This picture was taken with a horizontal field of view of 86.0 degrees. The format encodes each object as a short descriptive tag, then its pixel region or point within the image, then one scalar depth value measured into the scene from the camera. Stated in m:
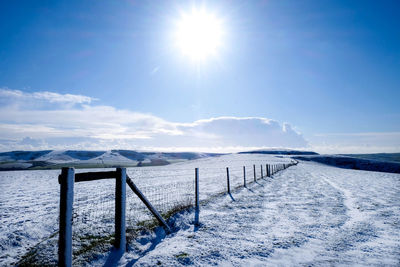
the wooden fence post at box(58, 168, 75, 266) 3.41
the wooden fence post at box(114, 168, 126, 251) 4.65
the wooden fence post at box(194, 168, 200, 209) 8.11
